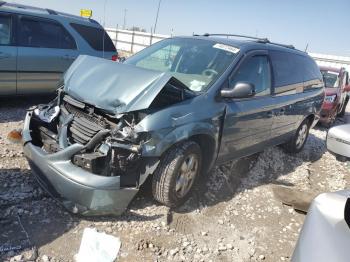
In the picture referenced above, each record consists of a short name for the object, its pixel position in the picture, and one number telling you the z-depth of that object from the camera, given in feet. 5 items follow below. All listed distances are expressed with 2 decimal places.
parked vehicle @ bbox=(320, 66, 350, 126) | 31.40
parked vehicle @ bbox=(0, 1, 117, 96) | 20.83
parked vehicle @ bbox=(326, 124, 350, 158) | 9.60
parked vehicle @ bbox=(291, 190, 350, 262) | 5.82
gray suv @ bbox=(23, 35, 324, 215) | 10.82
